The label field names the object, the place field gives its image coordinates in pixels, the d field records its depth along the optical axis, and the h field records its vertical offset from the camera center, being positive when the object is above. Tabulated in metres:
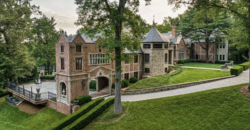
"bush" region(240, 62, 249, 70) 25.61 -0.91
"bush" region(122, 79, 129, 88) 21.19 -2.86
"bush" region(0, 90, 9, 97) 26.01 -5.07
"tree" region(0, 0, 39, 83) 22.64 +3.47
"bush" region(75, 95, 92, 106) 16.27 -3.79
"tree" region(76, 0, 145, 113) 11.84 +2.85
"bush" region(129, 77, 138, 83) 24.31 -2.84
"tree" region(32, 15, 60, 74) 33.94 +4.58
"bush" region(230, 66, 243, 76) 21.16 -1.37
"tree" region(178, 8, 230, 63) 34.12 +6.73
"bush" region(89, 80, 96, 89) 24.69 -3.55
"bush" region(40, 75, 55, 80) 32.66 -3.20
